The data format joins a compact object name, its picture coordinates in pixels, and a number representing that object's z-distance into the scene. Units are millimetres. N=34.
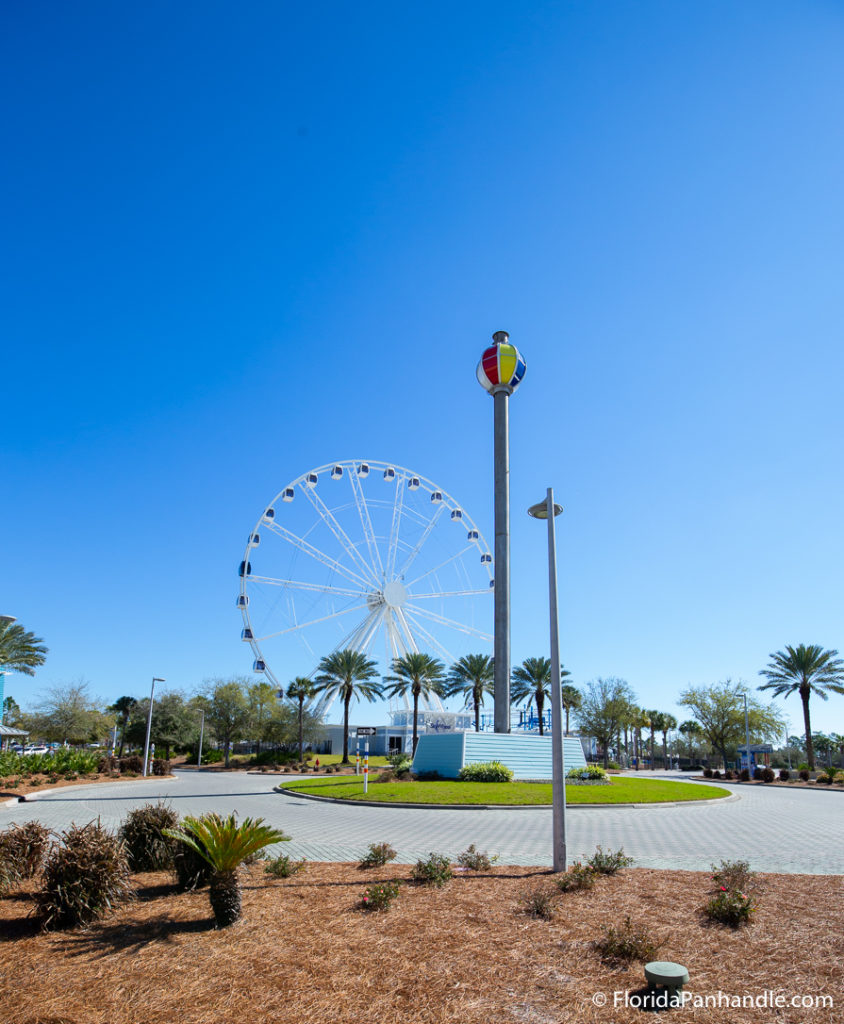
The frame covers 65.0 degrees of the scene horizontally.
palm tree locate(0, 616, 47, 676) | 39281
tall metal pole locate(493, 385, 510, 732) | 34719
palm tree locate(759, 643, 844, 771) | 50531
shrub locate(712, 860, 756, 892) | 7902
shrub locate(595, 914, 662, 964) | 5805
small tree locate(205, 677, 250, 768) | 68938
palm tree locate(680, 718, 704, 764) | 80294
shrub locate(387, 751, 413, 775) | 34122
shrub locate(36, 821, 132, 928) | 6902
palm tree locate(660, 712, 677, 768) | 85681
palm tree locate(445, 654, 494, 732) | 56156
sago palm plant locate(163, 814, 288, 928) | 6762
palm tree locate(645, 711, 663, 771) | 85062
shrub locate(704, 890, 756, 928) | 6695
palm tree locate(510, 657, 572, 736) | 58281
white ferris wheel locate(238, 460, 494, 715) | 41062
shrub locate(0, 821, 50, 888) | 8531
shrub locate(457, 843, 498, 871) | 9648
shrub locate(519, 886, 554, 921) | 7145
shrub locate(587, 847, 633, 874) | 9203
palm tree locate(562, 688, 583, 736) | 68175
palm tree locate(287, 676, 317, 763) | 60972
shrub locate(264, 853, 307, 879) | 8875
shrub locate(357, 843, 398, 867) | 9852
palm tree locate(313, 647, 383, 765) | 56594
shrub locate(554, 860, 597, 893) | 8195
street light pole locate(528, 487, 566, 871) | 9844
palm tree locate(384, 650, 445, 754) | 53656
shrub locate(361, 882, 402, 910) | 7375
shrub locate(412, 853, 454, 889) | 8500
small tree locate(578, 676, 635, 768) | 68938
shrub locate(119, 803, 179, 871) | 9312
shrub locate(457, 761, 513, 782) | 29547
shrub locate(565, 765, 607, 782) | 31691
